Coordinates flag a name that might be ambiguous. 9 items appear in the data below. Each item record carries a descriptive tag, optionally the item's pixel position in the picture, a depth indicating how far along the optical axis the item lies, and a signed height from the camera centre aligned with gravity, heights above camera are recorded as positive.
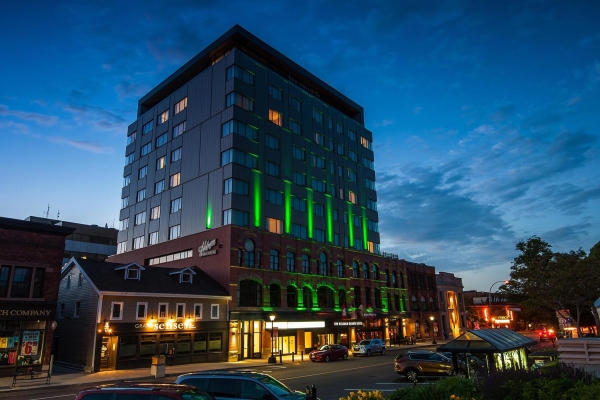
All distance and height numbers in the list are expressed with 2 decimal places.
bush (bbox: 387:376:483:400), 10.23 -1.75
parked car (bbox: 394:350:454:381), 26.14 -2.80
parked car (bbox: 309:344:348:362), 40.92 -3.18
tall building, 50.06 +16.04
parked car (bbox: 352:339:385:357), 47.44 -3.14
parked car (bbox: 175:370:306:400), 13.97 -2.06
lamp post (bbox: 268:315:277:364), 40.12 -3.58
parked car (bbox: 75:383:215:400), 10.05 -1.60
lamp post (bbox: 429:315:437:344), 76.97 -0.50
